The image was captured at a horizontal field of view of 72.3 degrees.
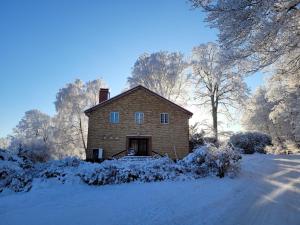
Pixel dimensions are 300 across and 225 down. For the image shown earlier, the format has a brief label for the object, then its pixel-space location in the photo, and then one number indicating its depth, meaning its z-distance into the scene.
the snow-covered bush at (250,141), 18.17
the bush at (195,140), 17.56
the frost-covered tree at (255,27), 5.17
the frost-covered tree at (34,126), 26.59
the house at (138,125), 16.19
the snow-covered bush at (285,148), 18.00
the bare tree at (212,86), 21.91
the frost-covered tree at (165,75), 24.53
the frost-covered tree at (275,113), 17.38
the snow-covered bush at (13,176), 6.21
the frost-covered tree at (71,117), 24.46
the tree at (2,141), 36.72
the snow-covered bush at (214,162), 7.78
